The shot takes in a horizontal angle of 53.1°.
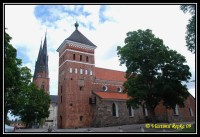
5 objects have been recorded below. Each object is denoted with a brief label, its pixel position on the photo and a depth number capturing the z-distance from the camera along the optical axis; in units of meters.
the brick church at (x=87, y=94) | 33.12
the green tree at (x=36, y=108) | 42.62
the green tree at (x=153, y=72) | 22.28
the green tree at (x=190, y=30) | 16.23
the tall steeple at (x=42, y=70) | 78.44
